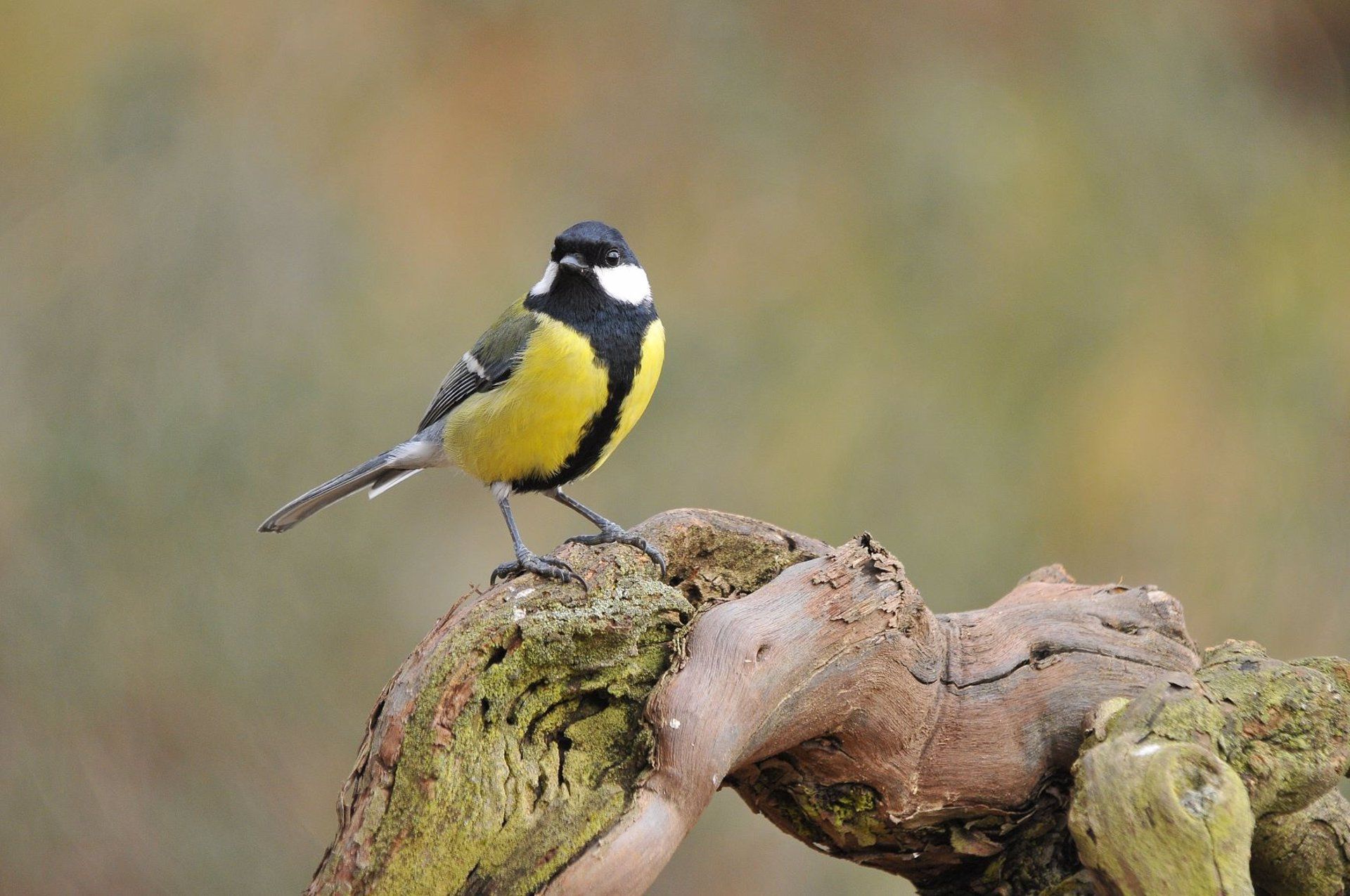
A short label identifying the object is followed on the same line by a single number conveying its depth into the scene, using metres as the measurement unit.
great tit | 6.26
